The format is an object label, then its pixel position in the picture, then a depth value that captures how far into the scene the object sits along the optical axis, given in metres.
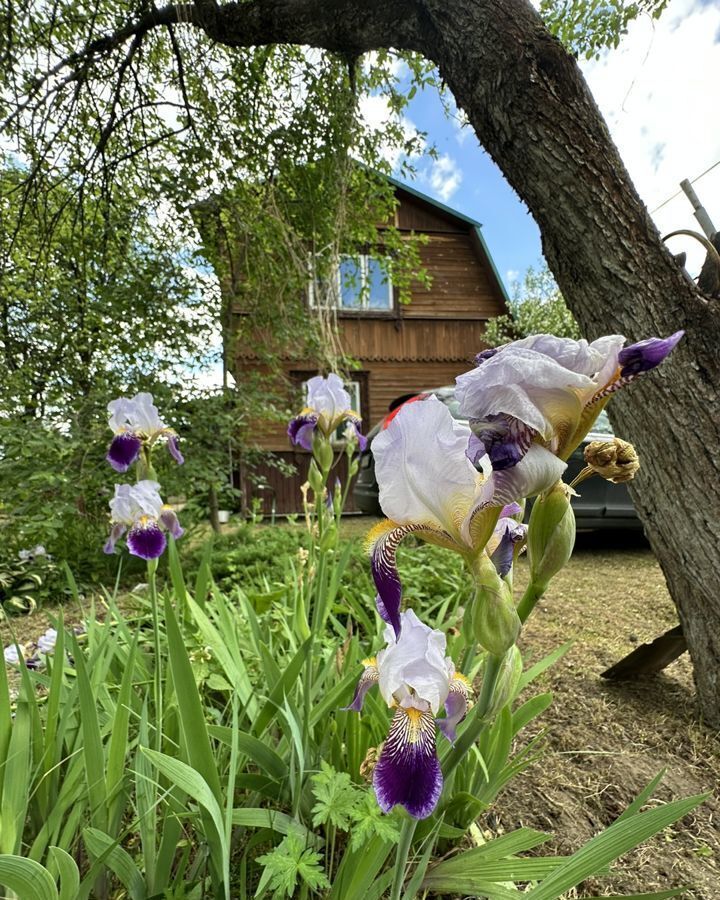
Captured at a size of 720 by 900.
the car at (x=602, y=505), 4.87
